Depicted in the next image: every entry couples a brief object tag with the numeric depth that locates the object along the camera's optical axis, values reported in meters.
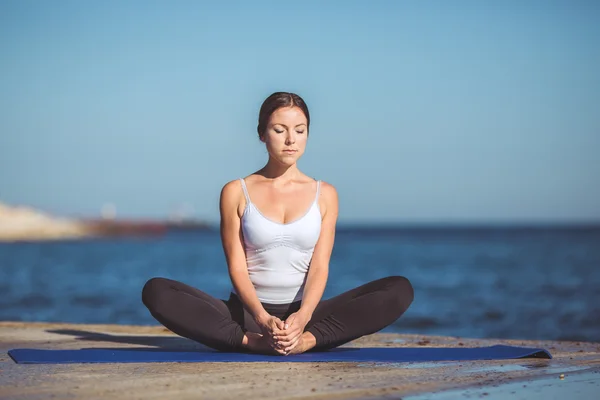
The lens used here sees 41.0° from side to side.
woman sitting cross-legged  3.82
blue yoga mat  3.71
